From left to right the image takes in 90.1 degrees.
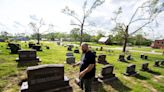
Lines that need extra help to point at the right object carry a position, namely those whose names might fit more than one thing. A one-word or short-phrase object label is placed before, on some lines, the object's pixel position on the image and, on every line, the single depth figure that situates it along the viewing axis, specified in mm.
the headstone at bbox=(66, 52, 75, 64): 8151
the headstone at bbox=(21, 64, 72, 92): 3770
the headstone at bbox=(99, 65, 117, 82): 5527
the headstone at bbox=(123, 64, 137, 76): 6842
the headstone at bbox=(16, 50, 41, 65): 7405
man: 2950
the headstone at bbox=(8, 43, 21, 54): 10874
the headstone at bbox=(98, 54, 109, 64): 9569
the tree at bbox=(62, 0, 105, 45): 19023
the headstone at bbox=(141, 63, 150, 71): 8380
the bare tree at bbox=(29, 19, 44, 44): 31457
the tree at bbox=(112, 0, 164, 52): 17752
